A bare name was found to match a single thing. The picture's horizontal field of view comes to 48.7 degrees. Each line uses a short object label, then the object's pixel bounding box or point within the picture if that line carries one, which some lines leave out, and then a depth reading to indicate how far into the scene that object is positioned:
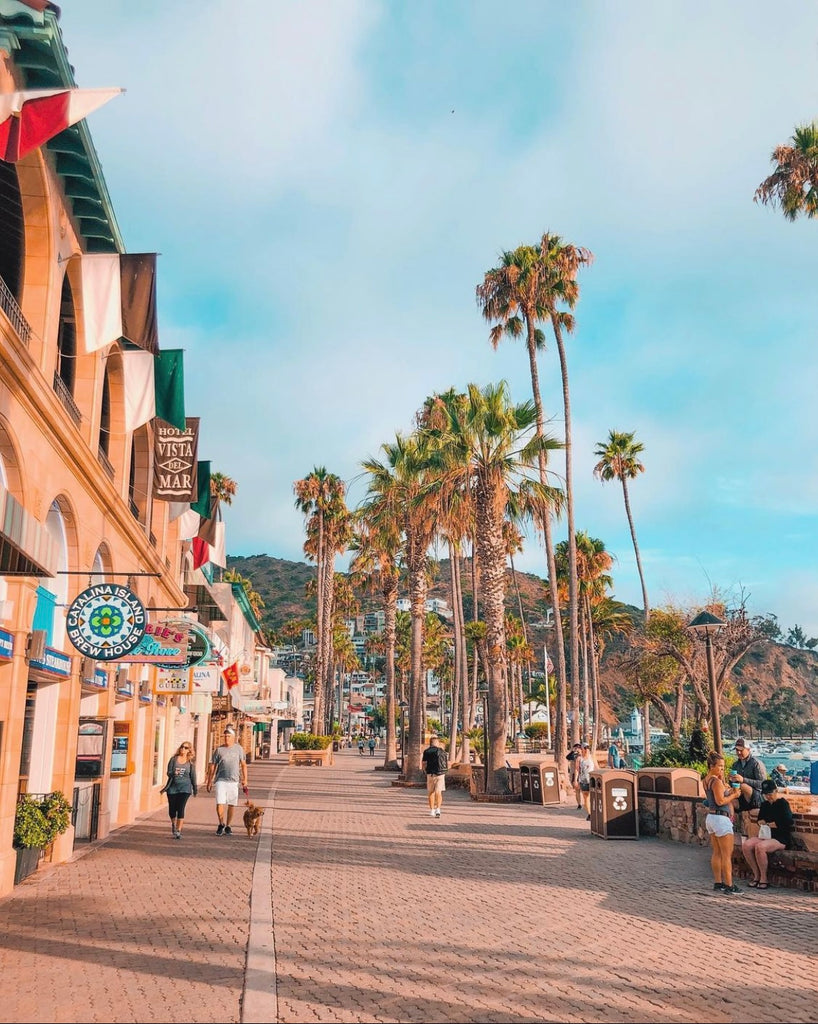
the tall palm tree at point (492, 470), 25.20
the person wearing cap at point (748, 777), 11.66
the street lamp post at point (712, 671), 18.09
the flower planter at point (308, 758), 48.69
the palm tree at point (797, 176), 22.22
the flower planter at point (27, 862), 11.12
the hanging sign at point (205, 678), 22.62
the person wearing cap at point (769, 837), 10.80
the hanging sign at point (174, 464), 21.00
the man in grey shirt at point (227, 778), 16.30
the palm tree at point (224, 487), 52.34
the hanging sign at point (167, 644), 15.67
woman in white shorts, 10.45
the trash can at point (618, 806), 15.80
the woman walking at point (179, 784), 15.66
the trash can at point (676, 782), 16.10
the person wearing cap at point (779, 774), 19.67
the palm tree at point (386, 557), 34.22
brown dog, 15.96
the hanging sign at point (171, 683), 20.69
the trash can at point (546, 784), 23.59
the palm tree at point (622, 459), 51.22
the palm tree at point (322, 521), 55.56
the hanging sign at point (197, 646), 16.81
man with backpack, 19.50
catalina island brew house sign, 11.28
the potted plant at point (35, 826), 11.12
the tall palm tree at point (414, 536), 32.12
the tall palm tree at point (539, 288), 32.97
